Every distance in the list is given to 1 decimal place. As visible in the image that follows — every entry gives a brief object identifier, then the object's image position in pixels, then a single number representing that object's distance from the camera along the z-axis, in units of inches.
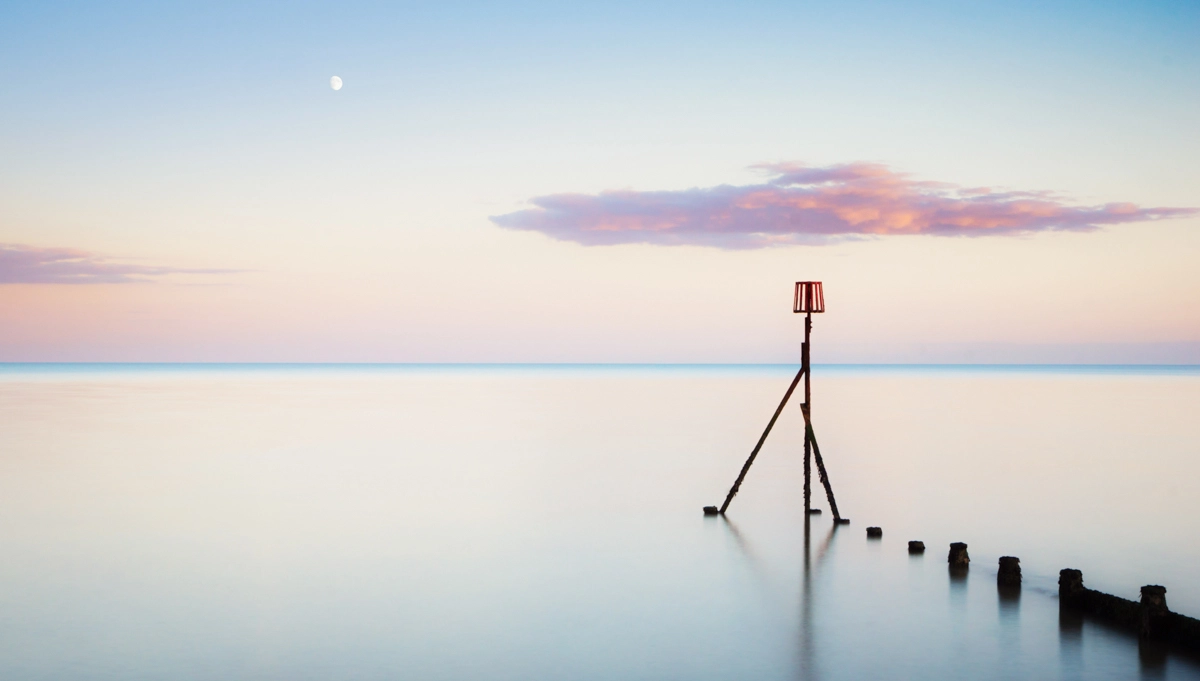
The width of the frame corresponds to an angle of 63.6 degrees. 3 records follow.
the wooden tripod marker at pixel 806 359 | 919.0
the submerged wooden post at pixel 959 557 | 764.3
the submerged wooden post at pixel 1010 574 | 687.7
